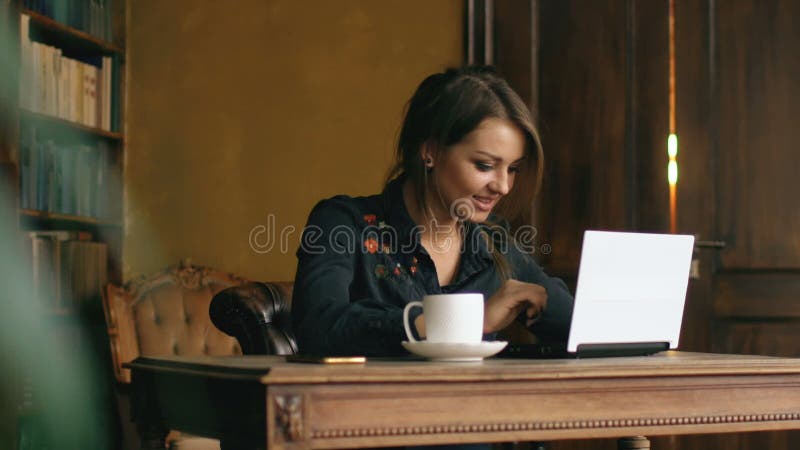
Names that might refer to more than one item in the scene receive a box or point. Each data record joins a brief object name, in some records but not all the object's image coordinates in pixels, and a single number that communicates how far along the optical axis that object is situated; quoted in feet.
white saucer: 11.59
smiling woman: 12.96
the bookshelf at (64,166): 17.84
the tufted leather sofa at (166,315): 18.97
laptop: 11.77
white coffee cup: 11.58
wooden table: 10.87
